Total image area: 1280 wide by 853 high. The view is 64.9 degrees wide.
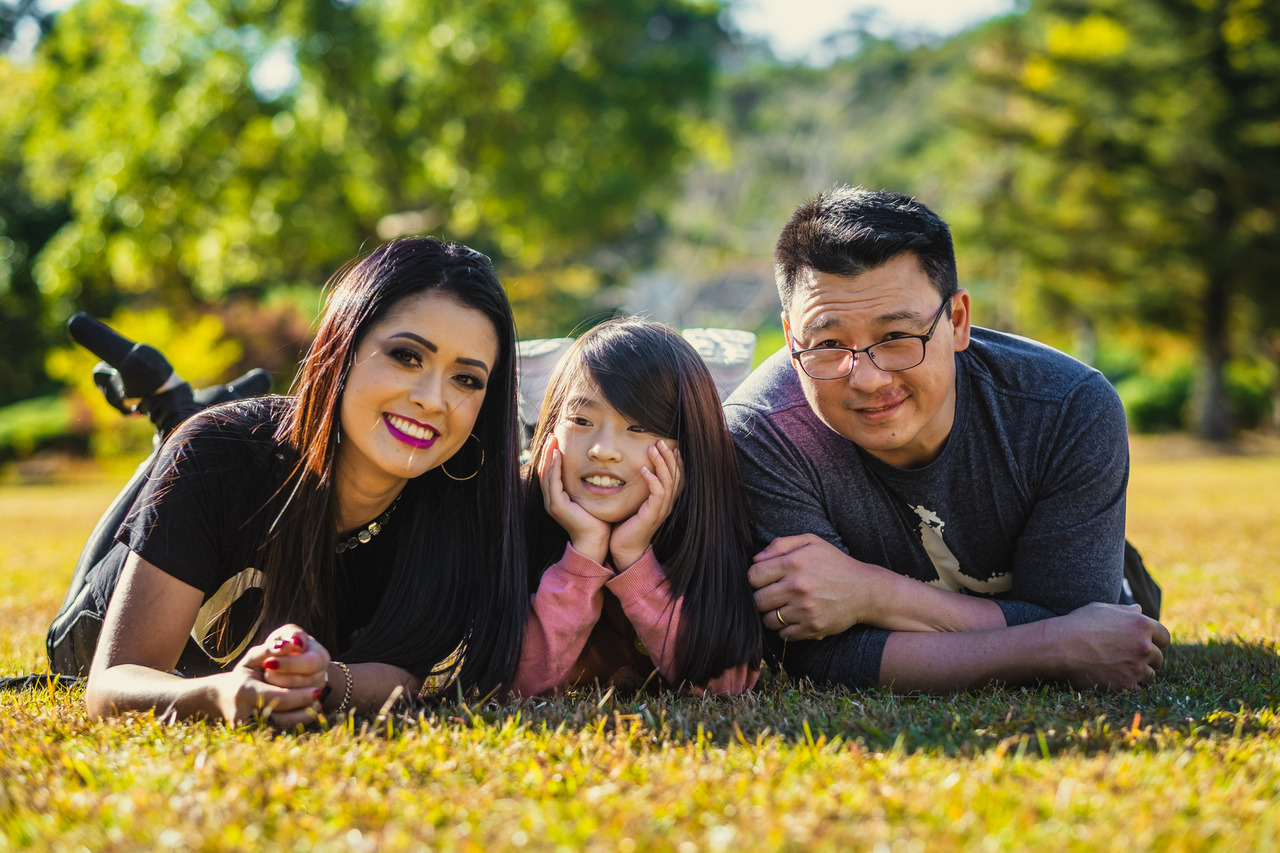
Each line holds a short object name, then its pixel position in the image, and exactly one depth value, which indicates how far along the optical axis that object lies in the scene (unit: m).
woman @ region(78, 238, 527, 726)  3.02
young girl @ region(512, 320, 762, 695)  3.35
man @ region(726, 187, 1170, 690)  3.35
